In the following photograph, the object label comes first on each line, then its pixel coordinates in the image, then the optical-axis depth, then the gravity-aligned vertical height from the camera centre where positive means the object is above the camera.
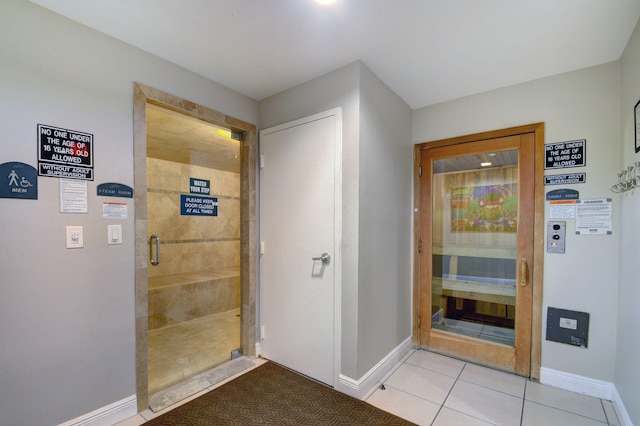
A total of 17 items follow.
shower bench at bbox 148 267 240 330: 3.56 -1.23
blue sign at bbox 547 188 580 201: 2.23 +0.13
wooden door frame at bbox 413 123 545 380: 2.35 -0.29
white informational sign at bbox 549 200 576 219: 2.24 +0.01
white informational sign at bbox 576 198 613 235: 2.11 -0.05
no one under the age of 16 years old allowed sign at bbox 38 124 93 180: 1.62 +0.34
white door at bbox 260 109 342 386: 2.28 -0.30
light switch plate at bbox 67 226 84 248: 1.70 -0.18
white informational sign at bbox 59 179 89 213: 1.68 +0.08
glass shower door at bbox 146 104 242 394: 3.06 -0.46
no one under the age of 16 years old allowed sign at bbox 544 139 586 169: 2.22 +0.47
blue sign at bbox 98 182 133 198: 1.82 +0.13
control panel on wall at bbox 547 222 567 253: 2.27 -0.22
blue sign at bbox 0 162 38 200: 1.50 +0.15
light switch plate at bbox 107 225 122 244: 1.86 -0.17
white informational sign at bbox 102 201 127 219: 1.84 -0.01
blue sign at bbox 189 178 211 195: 3.34 +0.28
